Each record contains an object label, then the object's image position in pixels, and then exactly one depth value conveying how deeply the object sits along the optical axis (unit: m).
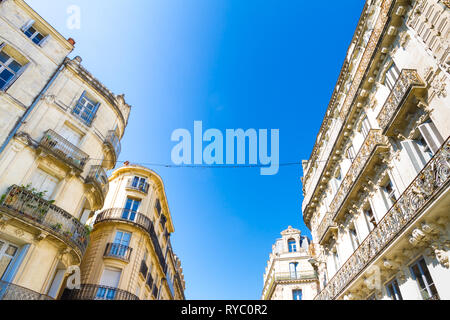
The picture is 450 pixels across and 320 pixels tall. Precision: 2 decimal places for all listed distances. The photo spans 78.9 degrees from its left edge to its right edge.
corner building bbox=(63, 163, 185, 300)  17.28
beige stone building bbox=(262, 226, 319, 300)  32.91
